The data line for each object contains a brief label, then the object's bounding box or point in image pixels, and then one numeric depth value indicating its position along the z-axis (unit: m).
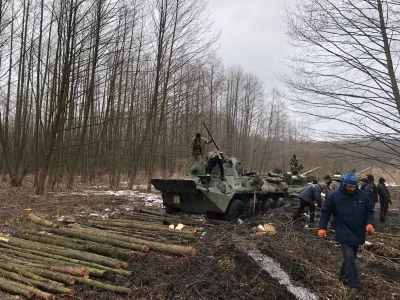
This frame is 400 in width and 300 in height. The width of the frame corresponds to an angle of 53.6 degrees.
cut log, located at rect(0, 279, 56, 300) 5.12
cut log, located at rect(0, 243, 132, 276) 6.30
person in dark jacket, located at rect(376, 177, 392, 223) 13.60
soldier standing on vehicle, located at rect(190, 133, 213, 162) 13.99
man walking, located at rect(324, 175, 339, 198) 12.51
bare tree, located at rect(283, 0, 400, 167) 7.19
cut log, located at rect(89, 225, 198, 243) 8.77
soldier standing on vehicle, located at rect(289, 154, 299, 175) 21.44
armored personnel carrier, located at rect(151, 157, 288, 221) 11.63
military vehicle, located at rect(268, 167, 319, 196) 19.89
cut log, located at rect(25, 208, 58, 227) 9.27
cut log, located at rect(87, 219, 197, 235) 9.42
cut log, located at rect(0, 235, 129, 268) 6.58
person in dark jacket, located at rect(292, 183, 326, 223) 11.69
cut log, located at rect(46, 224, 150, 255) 7.60
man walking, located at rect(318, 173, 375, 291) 5.89
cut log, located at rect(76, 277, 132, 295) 5.51
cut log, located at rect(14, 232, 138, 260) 7.11
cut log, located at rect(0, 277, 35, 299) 5.17
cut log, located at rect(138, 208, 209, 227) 10.82
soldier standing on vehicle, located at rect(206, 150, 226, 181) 12.51
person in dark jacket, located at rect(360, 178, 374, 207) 11.98
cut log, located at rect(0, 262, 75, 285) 5.71
